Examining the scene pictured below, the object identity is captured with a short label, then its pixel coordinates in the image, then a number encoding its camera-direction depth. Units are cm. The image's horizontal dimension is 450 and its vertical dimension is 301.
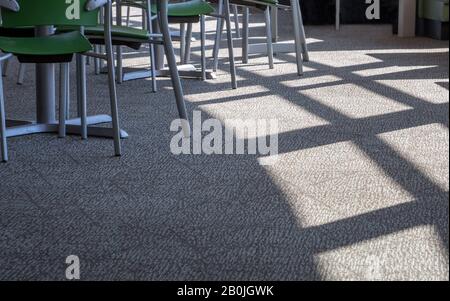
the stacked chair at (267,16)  626
